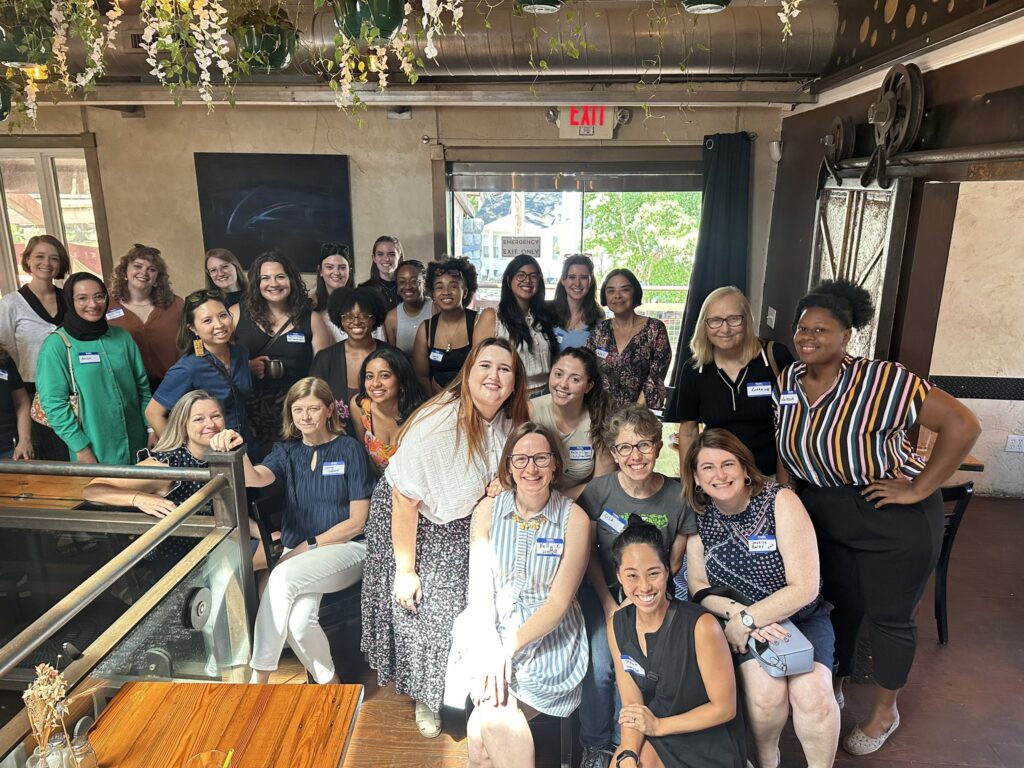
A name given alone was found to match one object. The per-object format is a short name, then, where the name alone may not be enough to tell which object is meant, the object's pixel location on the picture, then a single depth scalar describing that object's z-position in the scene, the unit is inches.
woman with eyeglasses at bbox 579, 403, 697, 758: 89.4
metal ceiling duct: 148.9
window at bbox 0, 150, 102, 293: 233.1
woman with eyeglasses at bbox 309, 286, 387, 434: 127.2
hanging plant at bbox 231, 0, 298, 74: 85.9
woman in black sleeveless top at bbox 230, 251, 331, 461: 137.9
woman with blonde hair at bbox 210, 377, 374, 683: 105.4
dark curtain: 213.0
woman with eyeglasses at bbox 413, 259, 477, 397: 142.1
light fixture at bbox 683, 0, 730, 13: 76.0
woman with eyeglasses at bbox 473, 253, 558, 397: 145.1
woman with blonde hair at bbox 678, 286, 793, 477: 108.8
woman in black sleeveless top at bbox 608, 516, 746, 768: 79.3
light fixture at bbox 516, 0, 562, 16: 79.8
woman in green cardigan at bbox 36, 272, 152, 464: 124.2
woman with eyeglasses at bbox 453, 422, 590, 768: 86.4
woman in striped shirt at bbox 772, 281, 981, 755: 91.2
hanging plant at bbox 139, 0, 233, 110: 85.6
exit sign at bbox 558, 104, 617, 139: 213.0
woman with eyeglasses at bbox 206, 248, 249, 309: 157.4
